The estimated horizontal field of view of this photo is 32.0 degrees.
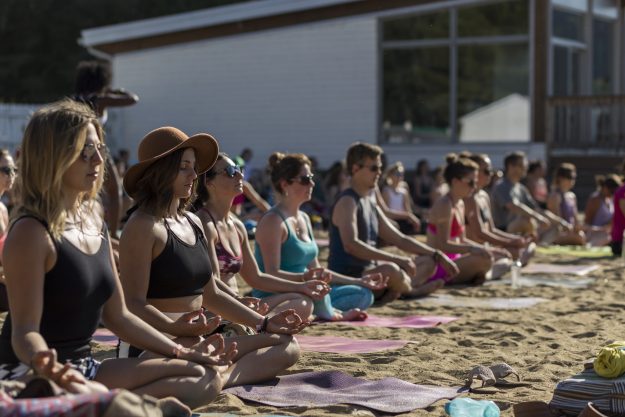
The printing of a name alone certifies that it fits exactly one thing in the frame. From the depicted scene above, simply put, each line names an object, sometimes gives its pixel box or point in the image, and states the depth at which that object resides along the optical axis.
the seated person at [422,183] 19.56
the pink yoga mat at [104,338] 6.74
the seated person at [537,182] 16.83
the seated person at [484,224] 11.33
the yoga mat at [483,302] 8.92
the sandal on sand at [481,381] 5.41
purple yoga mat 4.99
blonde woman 3.78
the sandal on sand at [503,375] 5.54
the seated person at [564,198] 15.63
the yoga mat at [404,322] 7.79
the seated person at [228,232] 6.24
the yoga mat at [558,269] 11.57
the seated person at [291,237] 7.31
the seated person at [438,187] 16.06
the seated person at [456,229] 10.12
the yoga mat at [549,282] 10.44
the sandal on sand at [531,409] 4.62
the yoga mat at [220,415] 4.62
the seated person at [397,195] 15.58
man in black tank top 8.71
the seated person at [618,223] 12.80
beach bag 4.64
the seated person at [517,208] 13.67
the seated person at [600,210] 15.00
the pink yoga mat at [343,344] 6.56
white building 21.08
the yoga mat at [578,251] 13.63
